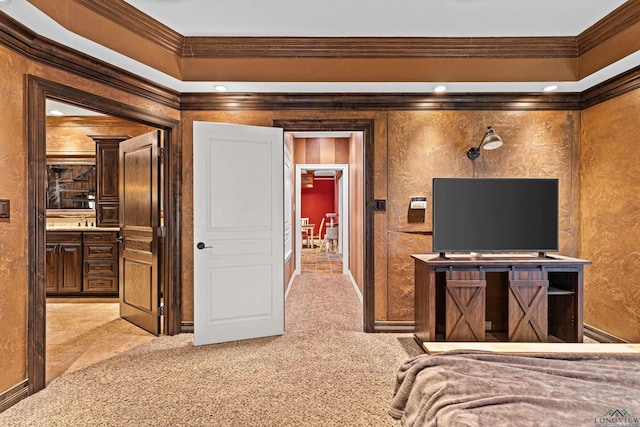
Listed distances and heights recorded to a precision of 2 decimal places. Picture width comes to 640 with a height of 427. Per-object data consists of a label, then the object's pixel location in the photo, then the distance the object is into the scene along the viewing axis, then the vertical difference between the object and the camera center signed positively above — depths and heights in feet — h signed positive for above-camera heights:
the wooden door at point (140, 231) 11.45 -0.82
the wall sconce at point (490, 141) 10.52 +2.06
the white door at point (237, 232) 10.53 -0.77
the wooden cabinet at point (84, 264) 15.71 -2.61
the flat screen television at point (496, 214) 10.09 -0.17
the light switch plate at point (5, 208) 7.23 -0.04
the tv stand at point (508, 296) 9.62 -2.44
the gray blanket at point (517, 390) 3.50 -2.12
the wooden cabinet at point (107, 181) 16.53 +1.24
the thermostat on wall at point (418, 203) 11.53 +0.16
